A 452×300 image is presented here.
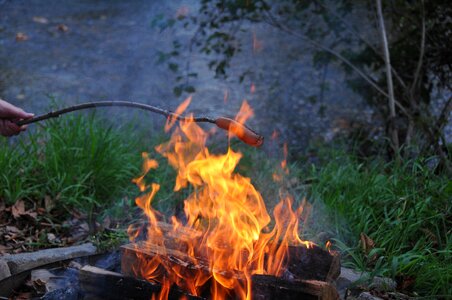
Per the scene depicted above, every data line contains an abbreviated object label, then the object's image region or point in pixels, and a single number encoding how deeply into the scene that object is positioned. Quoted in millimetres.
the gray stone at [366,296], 3133
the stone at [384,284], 3305
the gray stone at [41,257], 3461
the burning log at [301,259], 2922
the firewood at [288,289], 2570
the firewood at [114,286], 2749
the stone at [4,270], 3346
